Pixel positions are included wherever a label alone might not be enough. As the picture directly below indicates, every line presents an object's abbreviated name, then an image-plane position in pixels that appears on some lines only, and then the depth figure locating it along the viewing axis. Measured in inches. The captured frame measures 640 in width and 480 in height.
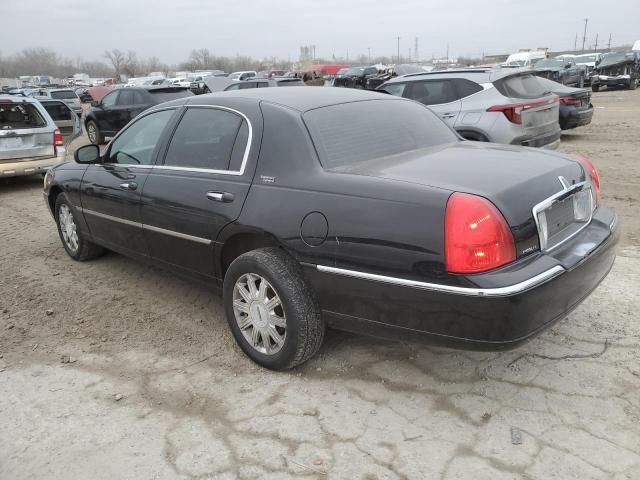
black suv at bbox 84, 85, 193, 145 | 540.4
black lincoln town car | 100.7
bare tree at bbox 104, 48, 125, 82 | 4938.5
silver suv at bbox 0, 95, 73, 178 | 351.3
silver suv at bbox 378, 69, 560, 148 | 289.9
